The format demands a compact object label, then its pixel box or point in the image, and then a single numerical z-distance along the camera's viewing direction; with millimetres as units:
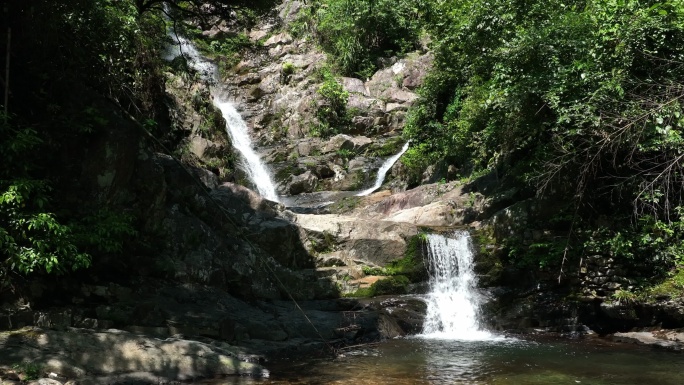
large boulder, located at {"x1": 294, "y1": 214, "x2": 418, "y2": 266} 12836
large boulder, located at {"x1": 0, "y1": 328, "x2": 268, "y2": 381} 6141
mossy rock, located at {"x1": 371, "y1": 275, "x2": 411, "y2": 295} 11961
